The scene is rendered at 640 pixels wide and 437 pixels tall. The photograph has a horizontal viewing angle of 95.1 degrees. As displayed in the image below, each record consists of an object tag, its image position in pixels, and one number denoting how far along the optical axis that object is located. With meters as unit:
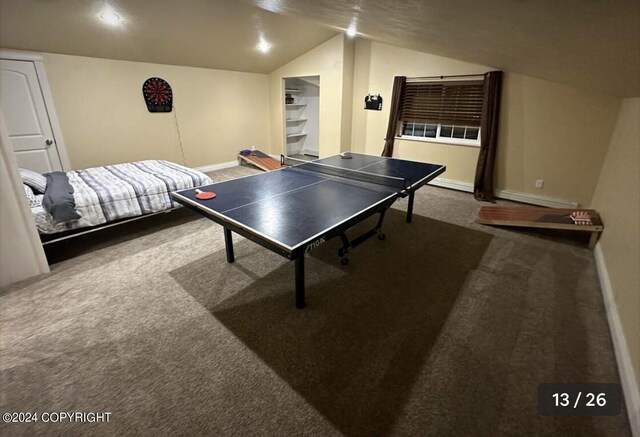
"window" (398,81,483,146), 4.63
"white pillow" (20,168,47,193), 2.93
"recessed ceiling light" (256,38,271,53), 5.14
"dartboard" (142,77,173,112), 4.95
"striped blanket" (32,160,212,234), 2.80
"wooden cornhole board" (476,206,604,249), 3.12
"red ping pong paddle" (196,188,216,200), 2.28
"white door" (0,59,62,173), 3.72
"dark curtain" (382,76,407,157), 5.14
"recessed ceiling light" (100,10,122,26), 3.48
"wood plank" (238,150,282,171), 6.00
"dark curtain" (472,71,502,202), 4.25
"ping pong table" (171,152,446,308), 1.79
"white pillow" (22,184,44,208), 2.73
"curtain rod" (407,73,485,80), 4.41
